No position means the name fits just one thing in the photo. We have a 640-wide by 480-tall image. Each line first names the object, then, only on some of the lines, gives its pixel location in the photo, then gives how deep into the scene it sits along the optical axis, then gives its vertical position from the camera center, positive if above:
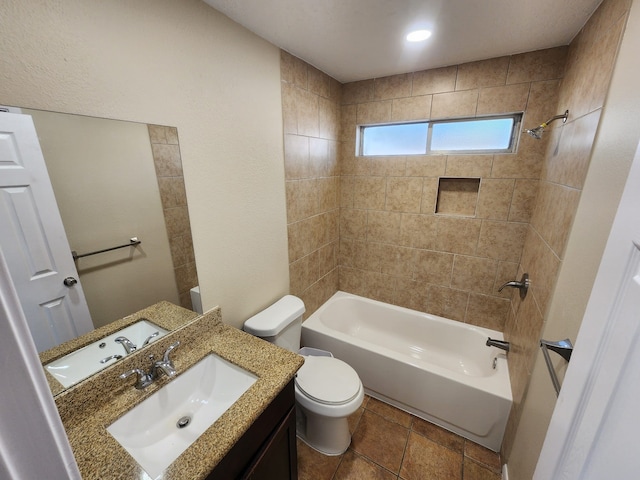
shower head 1.49 +0.21
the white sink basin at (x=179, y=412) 0.91 -0.93
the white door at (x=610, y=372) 0.45 -0.38
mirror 0.85 -0.14
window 1.90 +0.25
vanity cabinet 0.88 -1.03
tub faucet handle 1.60 -0.72
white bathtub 1.66 -1.43
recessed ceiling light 1.43 +0.72
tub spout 1.91 -1.24
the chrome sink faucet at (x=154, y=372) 1.02 -0.78
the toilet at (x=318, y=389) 1.50 -1.26
